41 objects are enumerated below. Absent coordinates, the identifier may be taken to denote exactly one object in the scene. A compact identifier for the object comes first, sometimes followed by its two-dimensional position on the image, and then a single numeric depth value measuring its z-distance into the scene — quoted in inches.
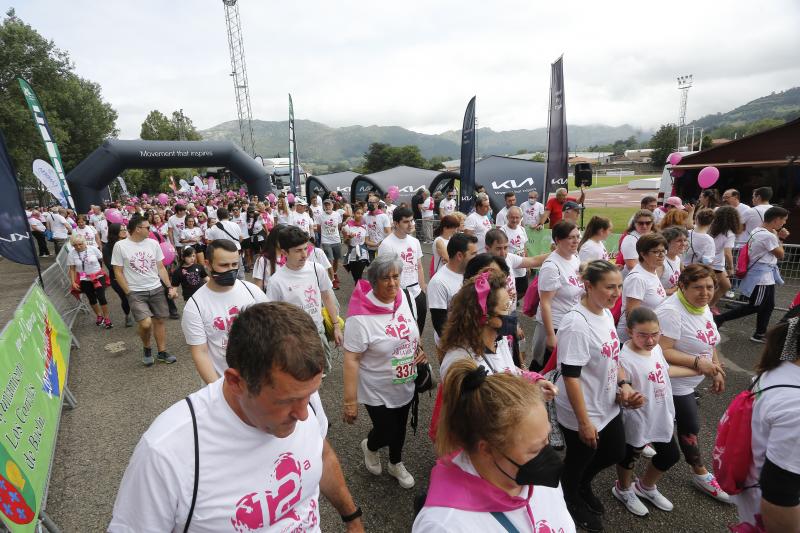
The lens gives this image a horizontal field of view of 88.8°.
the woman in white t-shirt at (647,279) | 142.0
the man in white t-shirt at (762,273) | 209.5
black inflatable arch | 692.7
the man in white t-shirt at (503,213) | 319.9
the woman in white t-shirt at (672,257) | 169.5
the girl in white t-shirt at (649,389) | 103.4
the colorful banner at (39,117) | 402.3
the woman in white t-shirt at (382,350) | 111.2
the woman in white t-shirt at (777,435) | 64.3
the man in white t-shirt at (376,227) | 338.0
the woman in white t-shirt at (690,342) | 112.8
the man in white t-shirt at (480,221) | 285.1
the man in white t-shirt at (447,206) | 489.1
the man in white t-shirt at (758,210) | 282.5
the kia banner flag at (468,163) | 457.1
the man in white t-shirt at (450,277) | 133.6
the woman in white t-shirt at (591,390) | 99.1
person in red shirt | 338.6
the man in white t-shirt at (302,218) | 376.2
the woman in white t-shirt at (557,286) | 147.6
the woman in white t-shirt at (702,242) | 215.0
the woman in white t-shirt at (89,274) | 271.1
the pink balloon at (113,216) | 490.9
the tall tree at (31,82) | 927.0
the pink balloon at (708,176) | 416.2
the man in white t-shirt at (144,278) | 209.5
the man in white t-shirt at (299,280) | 147.8
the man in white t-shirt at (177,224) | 400.0
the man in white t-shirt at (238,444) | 50.3
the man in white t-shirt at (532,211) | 391.2
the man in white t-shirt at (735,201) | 291.3
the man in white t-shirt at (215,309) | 117.0
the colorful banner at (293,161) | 775.1
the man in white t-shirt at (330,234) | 358.9
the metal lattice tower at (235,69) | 1588.7
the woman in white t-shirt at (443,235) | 191.8
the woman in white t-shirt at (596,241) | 180.9
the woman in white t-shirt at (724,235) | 222.7
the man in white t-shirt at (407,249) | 207.3
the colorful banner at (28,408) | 100.1
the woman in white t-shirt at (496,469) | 49.8
